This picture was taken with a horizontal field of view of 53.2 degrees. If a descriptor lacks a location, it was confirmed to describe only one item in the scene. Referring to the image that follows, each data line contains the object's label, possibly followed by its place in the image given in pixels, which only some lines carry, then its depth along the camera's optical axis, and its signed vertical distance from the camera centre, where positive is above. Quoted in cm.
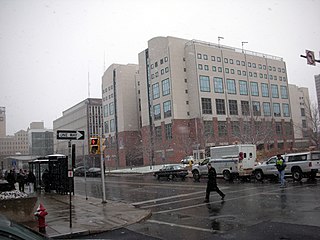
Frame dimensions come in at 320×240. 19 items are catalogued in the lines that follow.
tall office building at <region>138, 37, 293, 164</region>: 6888 +1461
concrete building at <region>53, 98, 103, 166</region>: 10969 +1657
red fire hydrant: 891 -139
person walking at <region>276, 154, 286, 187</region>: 1748 -65
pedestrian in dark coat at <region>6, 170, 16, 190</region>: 2364 -55
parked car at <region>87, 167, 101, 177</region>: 4672 -92
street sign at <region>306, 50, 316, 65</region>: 1570 +469
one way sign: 1191 +123
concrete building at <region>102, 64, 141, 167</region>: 8569 +1366
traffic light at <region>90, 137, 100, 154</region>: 1554 +100
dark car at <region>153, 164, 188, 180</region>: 2897 -97
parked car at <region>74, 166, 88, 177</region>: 5144 -72
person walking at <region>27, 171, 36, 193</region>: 2469 -73
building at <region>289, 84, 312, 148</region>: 8855 +1372
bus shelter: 2014 -34
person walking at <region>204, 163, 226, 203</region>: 1438 -108
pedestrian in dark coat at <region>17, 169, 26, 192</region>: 2402 -72
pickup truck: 2011 -71
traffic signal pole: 1527 -42
